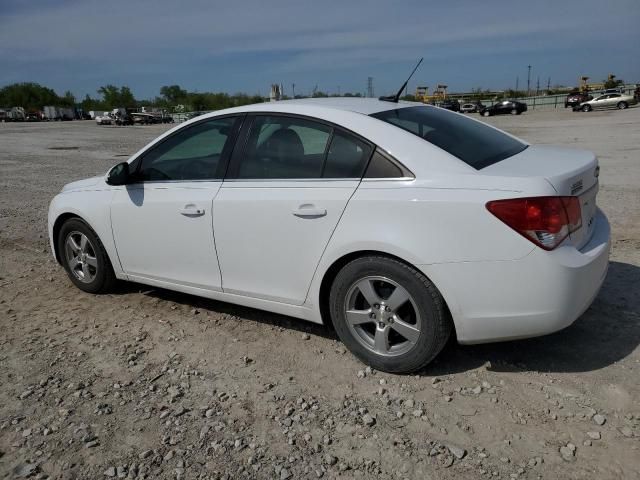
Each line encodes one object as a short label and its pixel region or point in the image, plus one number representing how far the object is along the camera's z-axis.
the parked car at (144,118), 65.56
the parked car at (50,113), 92.75
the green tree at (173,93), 125.21
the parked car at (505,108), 53.47
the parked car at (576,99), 52.91
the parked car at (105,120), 63.75
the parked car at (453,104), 55.74
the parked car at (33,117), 88.32
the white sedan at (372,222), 2.84
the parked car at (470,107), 60.25
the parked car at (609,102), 47.38
